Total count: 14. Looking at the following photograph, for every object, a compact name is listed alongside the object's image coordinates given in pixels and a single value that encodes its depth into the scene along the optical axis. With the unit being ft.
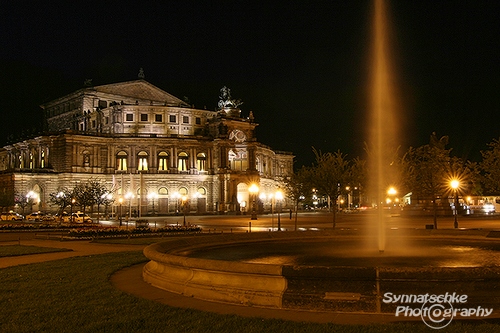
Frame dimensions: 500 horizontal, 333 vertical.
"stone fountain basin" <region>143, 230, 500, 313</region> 32.71
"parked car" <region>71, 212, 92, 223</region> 210.59
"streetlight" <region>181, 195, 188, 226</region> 327.86
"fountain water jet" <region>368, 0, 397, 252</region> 57.82
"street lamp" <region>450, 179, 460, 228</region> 135.84
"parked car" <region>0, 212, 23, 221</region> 246.31
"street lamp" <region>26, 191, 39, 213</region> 293.23
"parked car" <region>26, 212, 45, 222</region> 236.38
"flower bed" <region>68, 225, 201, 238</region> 118.62
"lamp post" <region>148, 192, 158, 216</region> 328.80
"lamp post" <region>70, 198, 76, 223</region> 209.91
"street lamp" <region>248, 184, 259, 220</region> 194.80
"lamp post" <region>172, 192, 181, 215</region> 335.47
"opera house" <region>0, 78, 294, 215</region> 320.29
